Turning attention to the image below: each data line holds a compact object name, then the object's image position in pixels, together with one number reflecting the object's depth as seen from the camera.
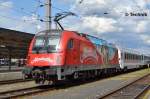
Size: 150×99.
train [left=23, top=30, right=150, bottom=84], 22.34
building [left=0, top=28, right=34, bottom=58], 33.34
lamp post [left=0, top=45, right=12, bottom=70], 33.30
